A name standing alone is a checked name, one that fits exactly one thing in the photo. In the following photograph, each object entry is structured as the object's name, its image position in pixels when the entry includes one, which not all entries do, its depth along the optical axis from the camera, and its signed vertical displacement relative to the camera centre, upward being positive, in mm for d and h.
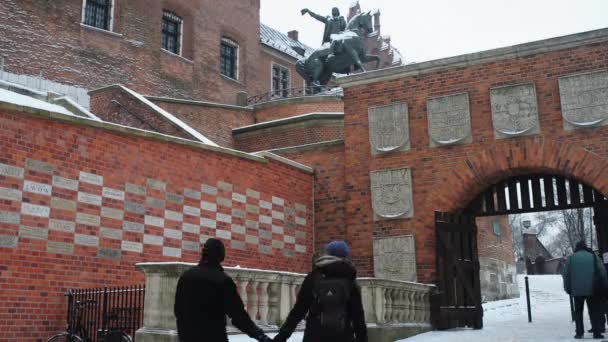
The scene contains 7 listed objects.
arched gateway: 12828 +2725
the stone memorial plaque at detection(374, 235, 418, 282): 13766 +579
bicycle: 8906 -586
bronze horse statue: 26453 +8988
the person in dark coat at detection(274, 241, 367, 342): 4660 -105
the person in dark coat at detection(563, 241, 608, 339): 9477 -7
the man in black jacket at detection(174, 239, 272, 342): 4621 -118
